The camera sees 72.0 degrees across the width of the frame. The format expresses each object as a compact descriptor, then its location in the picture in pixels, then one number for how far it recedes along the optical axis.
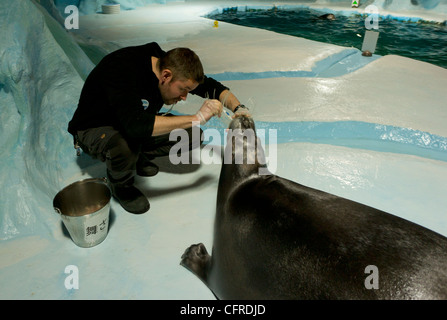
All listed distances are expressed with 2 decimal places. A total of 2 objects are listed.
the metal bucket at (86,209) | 1.74
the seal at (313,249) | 1.05
